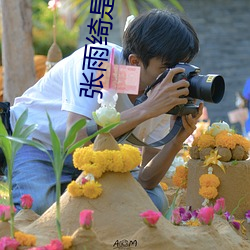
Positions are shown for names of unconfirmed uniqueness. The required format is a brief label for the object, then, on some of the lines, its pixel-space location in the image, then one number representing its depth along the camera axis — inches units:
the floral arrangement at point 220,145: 172.9
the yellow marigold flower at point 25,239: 106.2
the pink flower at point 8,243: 103.1
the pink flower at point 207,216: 119.7
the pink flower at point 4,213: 111.5
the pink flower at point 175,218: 127.7
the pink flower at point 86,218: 104.0
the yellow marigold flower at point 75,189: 115.6
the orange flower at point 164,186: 215.2
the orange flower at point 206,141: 174.5
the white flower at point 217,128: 177.4
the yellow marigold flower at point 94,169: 115.0
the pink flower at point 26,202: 123.7
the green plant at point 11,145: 107.4
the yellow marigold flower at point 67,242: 105.6
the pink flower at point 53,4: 271.4
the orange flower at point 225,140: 173.1
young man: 146.4
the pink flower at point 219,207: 132.2
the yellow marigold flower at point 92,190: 114.9
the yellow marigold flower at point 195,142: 177.5
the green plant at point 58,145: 102.5
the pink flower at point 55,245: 104.5
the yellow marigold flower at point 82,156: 116.1
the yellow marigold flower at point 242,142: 175.4
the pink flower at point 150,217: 108.9
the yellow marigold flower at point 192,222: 145.1
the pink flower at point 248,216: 172.8
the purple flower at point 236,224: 143.5
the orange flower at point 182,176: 181.6
